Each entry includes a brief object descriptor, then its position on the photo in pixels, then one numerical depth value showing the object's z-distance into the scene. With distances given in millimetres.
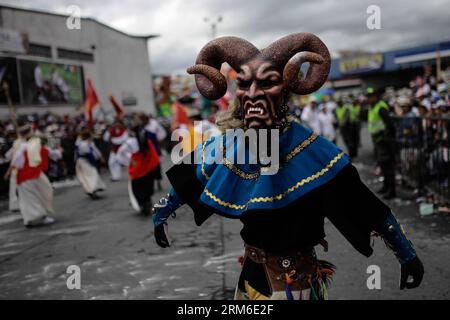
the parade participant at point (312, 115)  15820
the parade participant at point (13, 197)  10945
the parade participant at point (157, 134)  10827
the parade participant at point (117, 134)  12320
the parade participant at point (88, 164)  11664
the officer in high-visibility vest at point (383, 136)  8664
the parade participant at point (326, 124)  15609
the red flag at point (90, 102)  13984
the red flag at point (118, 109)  11661
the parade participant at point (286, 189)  2363
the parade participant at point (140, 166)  8922
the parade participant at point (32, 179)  8836
